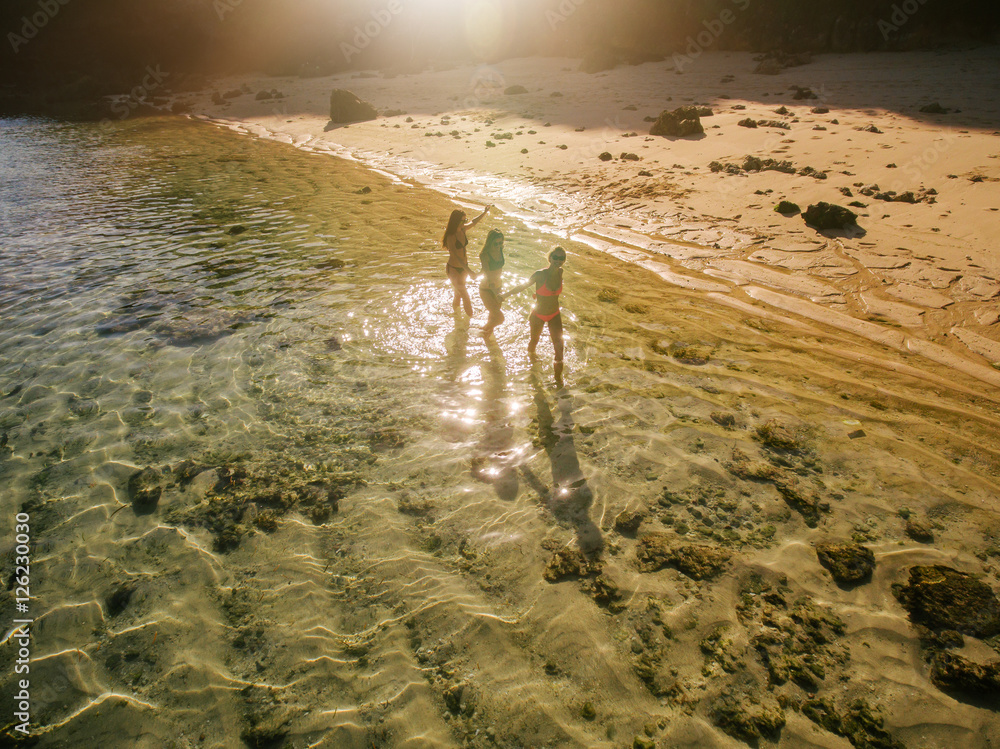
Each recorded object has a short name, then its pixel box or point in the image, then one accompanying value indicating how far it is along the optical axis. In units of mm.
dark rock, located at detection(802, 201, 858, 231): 8805
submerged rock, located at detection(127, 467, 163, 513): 4621
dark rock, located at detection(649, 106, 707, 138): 14297
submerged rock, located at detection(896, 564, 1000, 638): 3375
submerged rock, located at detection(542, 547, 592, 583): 3922
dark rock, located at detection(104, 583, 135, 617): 3762
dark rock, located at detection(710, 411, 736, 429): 5343
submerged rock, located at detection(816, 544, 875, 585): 3740
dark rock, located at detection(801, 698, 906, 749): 2877
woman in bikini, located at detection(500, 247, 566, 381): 5956
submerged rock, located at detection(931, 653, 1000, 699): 3018
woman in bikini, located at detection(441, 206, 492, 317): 7086
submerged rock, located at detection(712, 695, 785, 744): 2949
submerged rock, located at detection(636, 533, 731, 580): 3873
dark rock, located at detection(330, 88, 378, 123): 22547
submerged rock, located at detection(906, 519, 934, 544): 4008
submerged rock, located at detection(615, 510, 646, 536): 4266
